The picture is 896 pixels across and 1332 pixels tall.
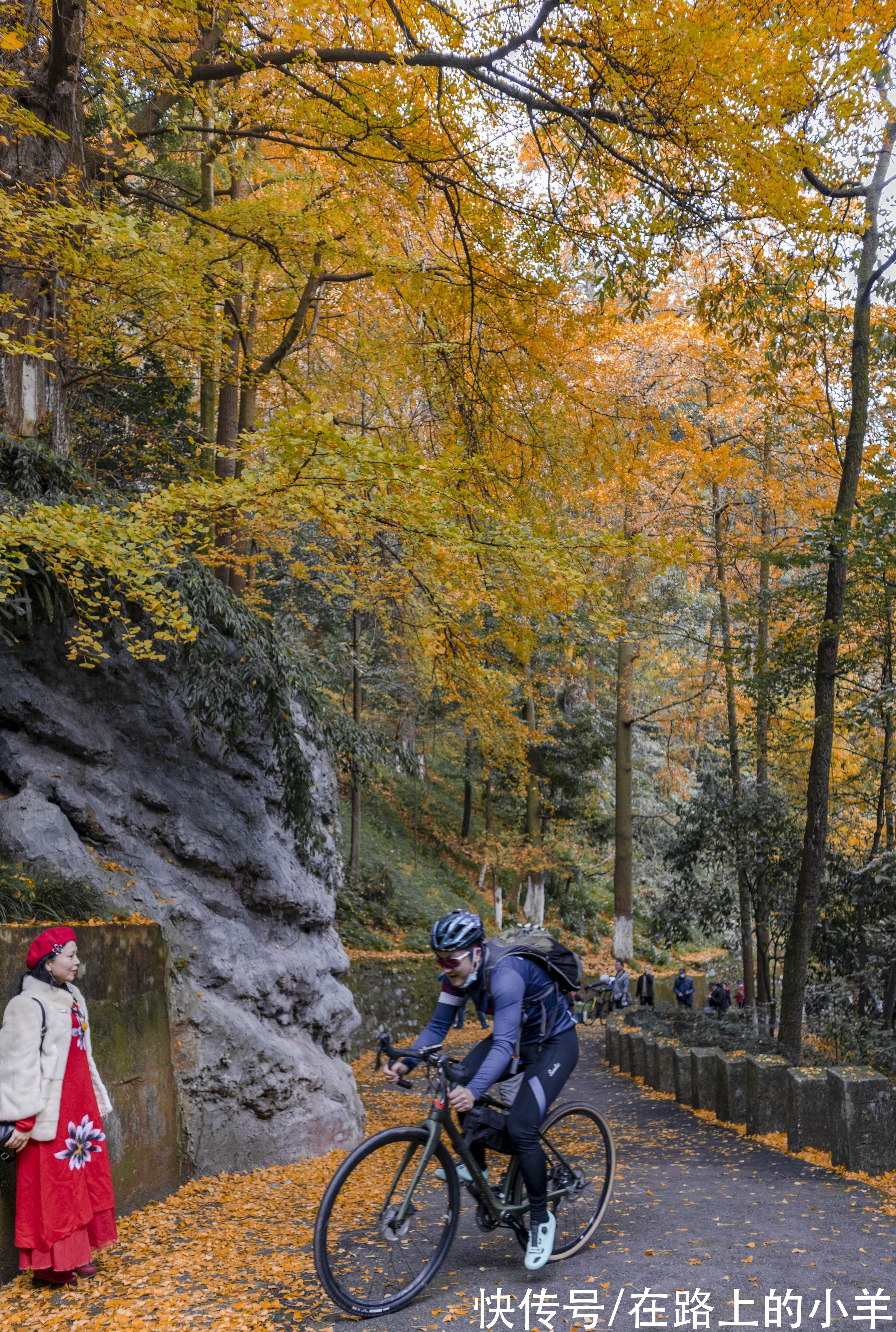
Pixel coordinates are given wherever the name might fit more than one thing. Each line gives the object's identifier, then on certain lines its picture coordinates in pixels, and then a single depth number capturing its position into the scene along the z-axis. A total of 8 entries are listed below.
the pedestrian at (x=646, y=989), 19.34
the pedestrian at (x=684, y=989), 18.58
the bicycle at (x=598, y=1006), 21.34
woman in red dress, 4.19
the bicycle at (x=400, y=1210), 3.37
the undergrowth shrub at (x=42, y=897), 5.46
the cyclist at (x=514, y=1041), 3.72
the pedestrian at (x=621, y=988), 19.66
